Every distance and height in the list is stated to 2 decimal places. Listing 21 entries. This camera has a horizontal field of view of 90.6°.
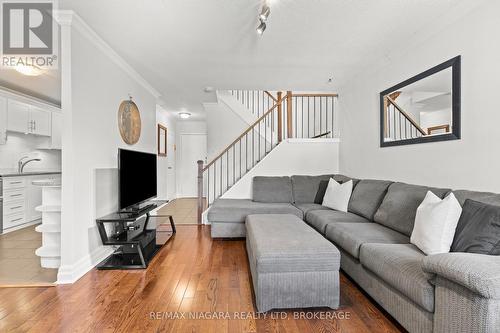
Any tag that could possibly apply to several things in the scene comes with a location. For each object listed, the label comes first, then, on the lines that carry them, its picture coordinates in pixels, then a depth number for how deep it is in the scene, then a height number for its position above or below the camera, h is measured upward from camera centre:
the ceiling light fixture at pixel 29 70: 3.26 +1.32
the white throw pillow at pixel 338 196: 3.41 -0.44
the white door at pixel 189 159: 7.64 +0.20
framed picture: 6.01 +0.64
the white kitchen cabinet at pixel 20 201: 4.04 -0.63
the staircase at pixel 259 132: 5.12 +0.77
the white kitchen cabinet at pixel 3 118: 4.12 +0.79
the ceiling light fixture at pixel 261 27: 2.20 +1.24
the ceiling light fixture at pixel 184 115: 6.61 +1.38
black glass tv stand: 2.66 -0.87
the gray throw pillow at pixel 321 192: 4.05 -0.44
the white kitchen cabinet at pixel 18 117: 4.26 +0.86
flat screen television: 2.84 -0.17
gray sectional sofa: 1.20 -0.65
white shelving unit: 2.48 -0.58
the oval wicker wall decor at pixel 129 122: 3.42 +0.64
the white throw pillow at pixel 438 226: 1.72 -0.44
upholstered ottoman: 1.86 -0.84
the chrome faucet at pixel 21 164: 4.69 +0.03
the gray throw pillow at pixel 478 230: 1.51 -0.42
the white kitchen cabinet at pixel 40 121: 4.70 +0.87
